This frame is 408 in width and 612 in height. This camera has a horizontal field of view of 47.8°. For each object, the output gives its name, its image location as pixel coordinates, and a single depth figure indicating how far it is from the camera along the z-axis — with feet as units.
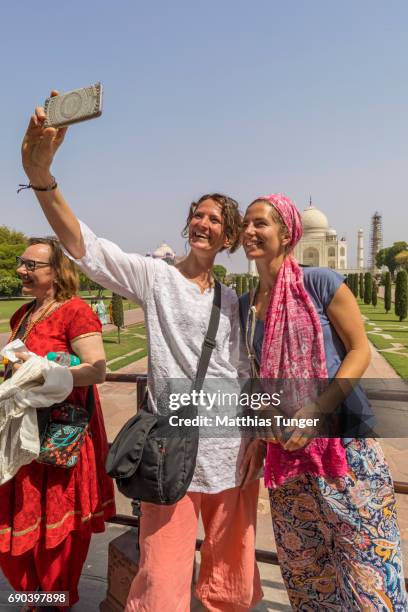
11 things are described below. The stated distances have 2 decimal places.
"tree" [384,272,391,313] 66.59
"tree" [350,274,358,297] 115.85
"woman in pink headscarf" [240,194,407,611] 4.41
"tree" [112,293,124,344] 41.55
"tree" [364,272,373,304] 87.15
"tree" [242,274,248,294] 132.78
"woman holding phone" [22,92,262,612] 4.50
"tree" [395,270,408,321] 54.13
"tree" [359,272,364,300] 114.77
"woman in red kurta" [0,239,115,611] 5.65
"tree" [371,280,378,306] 84.17
